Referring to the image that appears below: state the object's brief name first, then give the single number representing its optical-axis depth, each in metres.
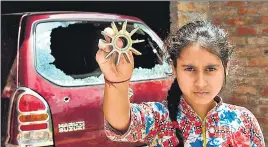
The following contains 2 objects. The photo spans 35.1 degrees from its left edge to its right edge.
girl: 1.46
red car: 2.44
